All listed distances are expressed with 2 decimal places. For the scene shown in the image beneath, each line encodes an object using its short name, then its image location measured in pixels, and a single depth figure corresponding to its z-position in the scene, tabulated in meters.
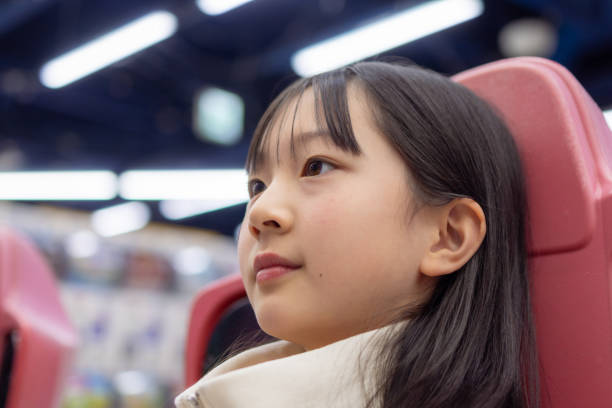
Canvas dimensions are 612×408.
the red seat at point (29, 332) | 1.29
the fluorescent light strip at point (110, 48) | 3.83
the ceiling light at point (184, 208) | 7.25
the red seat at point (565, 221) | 0.72
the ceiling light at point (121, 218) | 7.55
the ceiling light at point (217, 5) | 3.38
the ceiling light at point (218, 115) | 4.99
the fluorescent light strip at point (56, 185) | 5.79
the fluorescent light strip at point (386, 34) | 3.45
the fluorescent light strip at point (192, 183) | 5.80
